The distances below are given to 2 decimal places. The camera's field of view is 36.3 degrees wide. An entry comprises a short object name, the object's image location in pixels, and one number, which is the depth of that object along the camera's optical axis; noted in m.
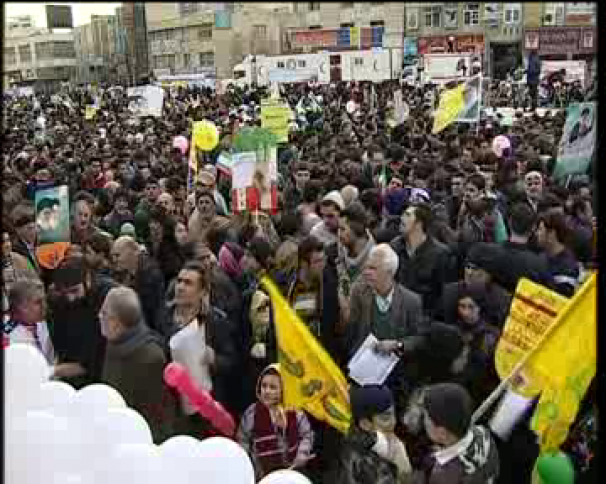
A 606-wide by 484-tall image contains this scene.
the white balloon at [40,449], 2.41
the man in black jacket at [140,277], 5.18
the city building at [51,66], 29.79
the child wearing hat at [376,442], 3.12
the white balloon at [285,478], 2.63
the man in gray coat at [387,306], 4.23
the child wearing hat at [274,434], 3.61
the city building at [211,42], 23.61
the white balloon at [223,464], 2.63
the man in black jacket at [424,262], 5.05
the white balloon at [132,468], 2.52
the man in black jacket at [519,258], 4.30
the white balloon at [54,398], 2.80
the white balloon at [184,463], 2.62
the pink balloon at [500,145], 9.32
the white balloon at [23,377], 2.68
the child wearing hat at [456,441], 2.91
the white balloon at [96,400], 2.82
